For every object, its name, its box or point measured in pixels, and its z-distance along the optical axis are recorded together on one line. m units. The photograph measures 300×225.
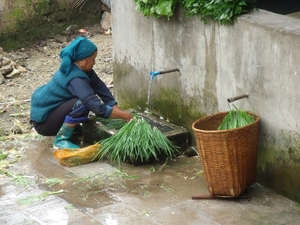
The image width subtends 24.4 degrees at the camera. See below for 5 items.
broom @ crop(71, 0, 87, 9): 11.70
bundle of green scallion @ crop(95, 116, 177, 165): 6.46
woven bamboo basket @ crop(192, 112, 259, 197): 5.52
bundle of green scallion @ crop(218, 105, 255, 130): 5.77
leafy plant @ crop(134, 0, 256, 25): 6.03
